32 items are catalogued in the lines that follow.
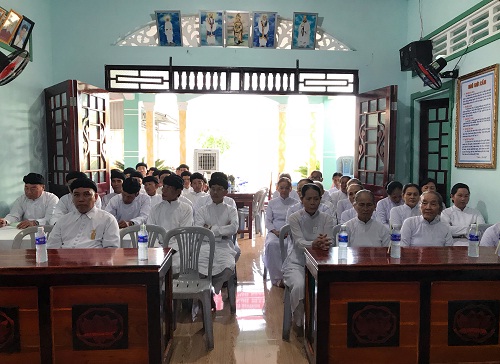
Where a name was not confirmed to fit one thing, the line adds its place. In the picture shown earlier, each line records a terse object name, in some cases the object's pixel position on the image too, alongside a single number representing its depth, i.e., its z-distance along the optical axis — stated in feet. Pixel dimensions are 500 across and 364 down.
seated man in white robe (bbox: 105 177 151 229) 15.53
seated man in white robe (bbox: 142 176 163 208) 17.04
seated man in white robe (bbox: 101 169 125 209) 17.53
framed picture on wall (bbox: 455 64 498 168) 13.57
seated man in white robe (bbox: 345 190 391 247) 10.68
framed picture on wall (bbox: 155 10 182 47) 19.10
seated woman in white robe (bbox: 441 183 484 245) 14.10
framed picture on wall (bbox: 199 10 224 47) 19.30
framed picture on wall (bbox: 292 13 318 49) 19.30
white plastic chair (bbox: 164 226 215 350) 10.05
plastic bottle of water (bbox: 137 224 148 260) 8.48
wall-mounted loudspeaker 17.42
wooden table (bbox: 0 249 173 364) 7.88
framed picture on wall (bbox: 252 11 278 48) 19.42
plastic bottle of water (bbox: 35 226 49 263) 8.22
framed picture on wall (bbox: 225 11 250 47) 19.54
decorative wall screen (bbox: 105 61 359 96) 19.20
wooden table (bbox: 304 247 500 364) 8.06
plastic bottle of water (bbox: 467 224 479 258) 8.71
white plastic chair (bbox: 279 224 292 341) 10.59
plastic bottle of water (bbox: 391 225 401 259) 8.56
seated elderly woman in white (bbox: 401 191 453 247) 10.92
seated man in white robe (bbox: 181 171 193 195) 21.39
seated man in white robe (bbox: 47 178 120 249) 10.43
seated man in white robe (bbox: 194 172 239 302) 12.20
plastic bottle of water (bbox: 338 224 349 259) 8.54
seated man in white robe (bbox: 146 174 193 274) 13.67
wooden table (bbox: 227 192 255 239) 23.79
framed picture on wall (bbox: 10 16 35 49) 15.62
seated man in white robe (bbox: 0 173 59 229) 14.97
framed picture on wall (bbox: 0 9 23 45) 14.78
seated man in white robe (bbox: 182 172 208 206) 19.88
